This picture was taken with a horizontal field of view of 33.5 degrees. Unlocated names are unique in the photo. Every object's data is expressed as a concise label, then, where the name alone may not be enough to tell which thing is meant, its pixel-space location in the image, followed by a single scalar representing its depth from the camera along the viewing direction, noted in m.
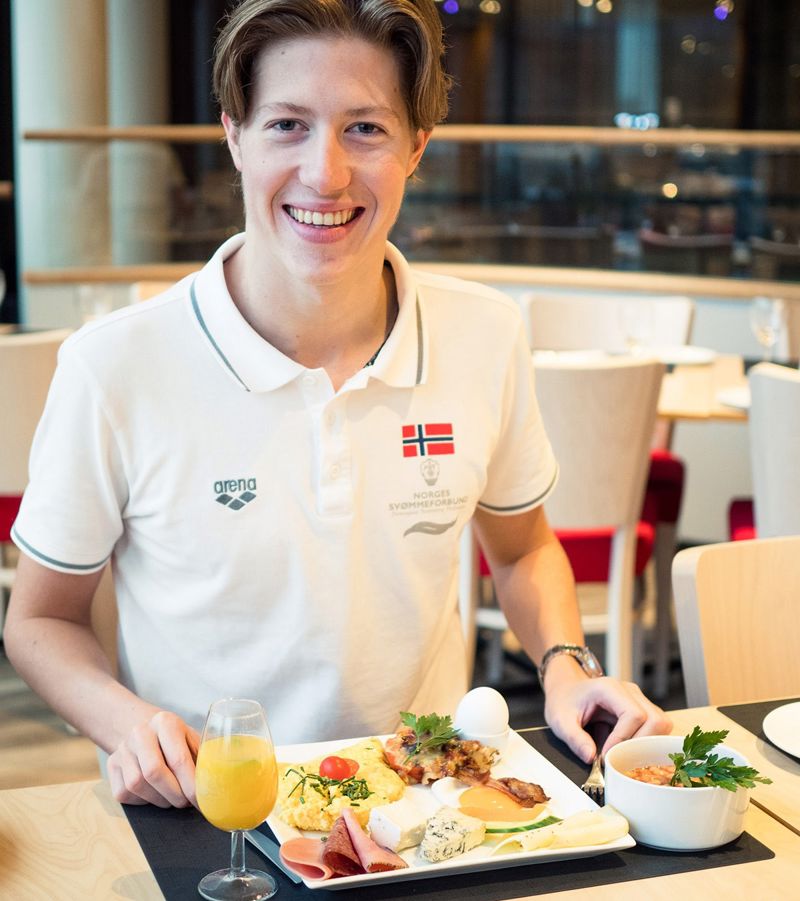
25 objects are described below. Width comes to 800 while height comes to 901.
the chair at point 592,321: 4.28
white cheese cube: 1.12
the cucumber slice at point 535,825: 1.16
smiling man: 1.44
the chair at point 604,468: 2.99
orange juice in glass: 1.08
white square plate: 1.09
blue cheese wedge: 1.11
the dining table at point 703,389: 3.22
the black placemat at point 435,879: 1.09
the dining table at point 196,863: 1.09
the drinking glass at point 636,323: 3.91
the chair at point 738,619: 1.66
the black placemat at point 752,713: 1.44
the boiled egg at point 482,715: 1.32
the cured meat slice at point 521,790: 1.22
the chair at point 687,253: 5.47
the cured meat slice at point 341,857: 1.08
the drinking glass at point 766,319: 3.82
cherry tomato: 1.22
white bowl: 1.15
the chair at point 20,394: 3.11
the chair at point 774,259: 5.38
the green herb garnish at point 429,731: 1.28
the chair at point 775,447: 2.72
